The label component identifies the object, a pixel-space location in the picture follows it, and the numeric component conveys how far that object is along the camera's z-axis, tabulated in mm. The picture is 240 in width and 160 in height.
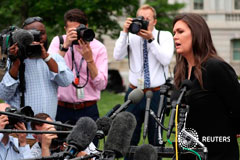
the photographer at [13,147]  6903
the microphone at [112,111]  5388
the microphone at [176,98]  5582
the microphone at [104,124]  4978
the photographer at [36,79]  7831
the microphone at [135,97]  5594
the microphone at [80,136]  4139
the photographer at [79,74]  9028
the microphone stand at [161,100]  6272
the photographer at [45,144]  6294
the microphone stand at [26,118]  4576
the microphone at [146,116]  6213
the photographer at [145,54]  9552
